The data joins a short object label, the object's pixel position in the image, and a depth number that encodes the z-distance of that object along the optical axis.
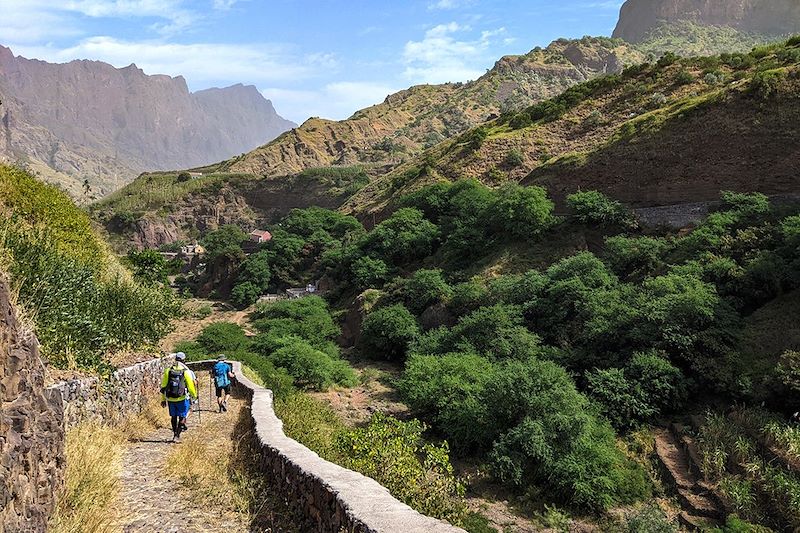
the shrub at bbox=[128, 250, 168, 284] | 28.53
